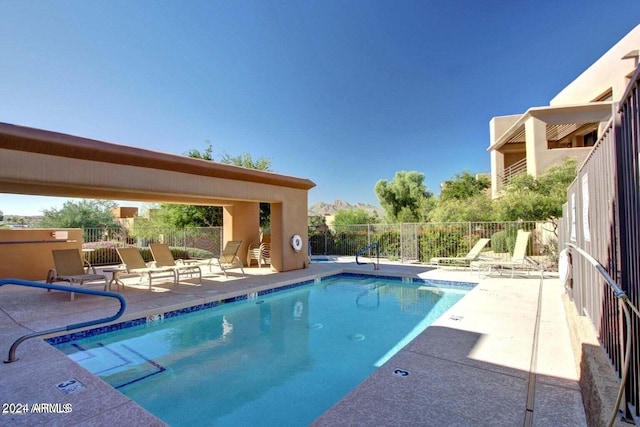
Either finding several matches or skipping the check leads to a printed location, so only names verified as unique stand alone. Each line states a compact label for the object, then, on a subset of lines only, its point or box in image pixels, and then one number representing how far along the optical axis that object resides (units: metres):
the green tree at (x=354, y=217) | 28.17
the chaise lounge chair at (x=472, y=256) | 10.73
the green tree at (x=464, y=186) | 27.83
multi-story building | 18.35
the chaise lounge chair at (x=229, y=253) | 10.63
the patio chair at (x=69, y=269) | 7.21
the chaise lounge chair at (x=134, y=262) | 8.20
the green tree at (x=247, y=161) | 21.94
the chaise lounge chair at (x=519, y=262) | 9.48
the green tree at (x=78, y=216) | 22.84
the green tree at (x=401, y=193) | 31.78
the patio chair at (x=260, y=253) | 12.31
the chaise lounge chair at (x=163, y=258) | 8.76
